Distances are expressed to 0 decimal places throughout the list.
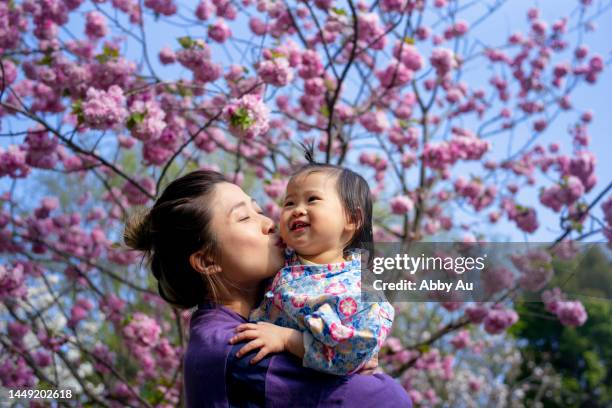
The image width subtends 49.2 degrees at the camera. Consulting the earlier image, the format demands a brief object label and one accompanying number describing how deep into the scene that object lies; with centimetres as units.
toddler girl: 146
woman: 150
